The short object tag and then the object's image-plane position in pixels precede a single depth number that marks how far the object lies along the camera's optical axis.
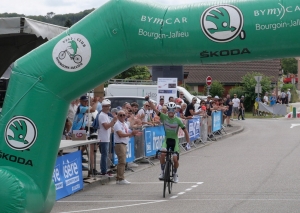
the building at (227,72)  70.12
